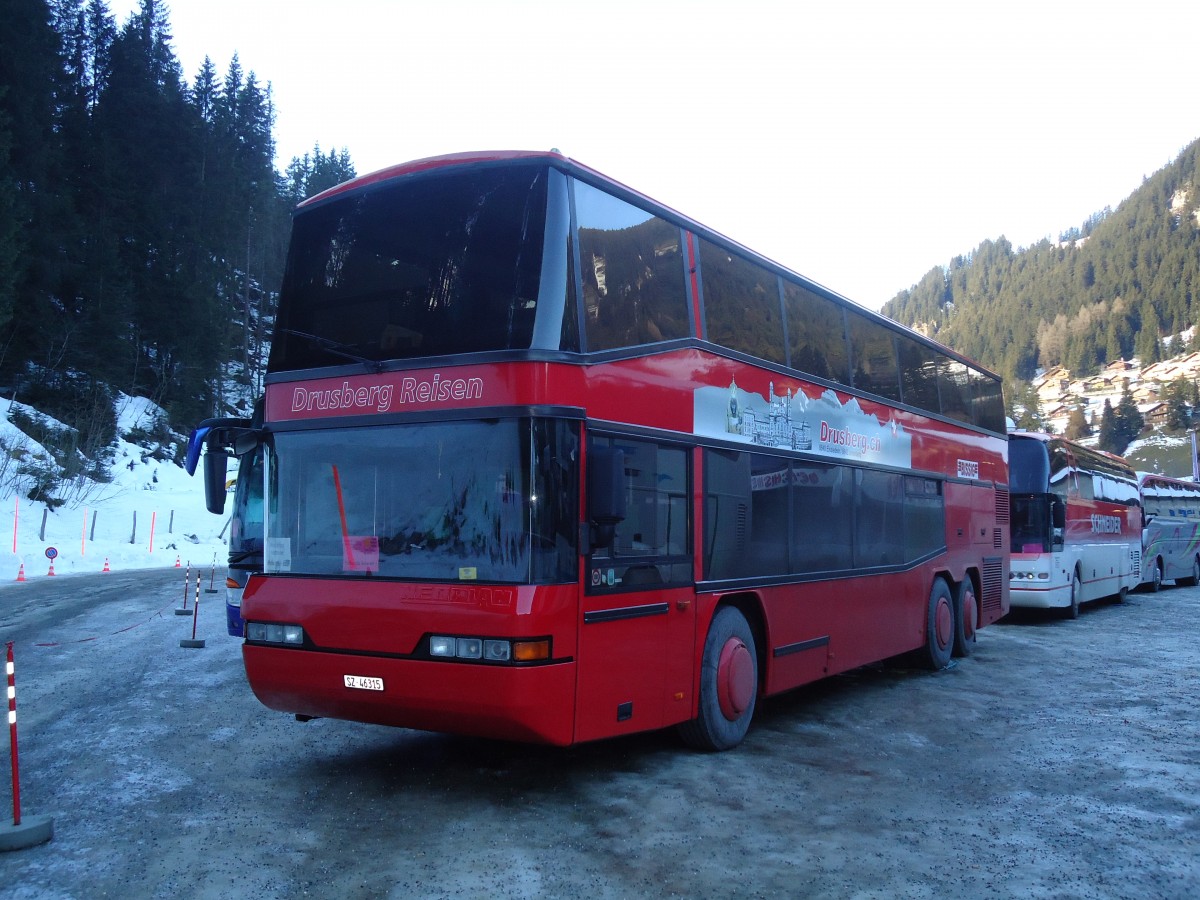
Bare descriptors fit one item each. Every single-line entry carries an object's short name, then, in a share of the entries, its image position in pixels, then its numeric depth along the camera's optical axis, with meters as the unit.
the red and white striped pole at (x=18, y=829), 5.28
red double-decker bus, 6.13
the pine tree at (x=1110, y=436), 166.50
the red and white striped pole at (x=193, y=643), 13.13
